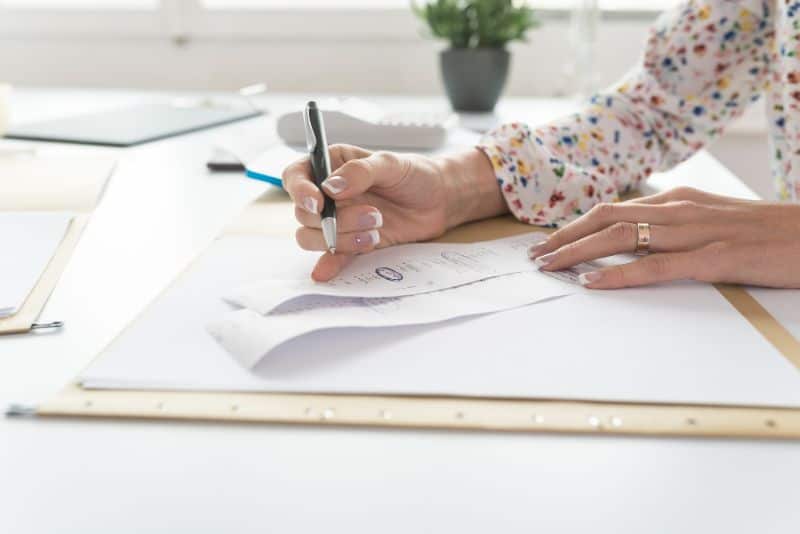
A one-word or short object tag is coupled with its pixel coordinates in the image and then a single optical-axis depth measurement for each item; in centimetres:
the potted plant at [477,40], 145
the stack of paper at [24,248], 61
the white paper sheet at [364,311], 51
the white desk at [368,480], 36
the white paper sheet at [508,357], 47
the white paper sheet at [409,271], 59
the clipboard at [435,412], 43
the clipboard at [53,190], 64
